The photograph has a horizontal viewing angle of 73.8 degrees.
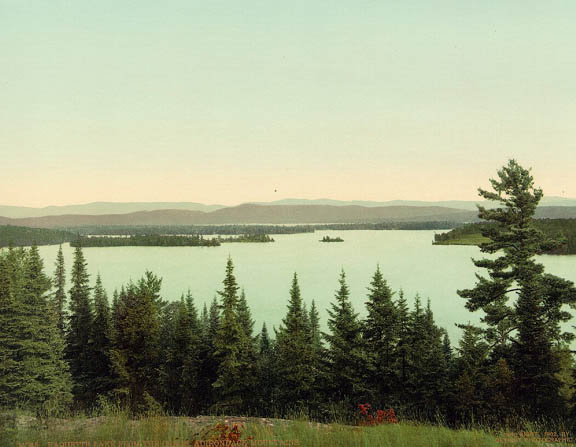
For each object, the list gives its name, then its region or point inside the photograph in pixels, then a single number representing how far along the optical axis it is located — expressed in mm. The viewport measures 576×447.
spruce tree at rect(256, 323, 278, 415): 30200
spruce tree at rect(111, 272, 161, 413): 30375
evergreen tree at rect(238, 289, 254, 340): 33006
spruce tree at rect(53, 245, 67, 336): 46688
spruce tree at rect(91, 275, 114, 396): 37938
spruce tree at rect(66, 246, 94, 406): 39656
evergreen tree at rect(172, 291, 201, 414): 30859
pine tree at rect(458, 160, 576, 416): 19266
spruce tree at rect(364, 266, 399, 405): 25500
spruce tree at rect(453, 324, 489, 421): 20969
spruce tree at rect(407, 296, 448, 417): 25047
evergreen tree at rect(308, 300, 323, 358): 50534
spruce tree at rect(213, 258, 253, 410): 26719
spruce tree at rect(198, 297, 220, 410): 31750
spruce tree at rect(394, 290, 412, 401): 25812
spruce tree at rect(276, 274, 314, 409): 25953
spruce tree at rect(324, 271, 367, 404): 24953
